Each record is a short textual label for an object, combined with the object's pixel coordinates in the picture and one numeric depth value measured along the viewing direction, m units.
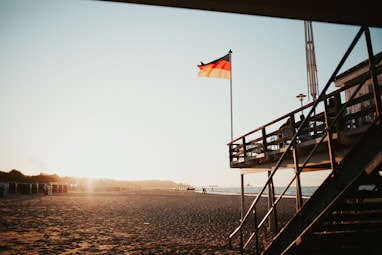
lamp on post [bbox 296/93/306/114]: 15.20
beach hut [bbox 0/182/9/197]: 27.84
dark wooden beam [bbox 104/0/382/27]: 2.95
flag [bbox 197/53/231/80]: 16.44
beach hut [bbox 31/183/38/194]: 36.84
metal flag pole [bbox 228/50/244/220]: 12.91
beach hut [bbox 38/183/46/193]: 39.09
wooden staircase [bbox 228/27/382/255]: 3.58
